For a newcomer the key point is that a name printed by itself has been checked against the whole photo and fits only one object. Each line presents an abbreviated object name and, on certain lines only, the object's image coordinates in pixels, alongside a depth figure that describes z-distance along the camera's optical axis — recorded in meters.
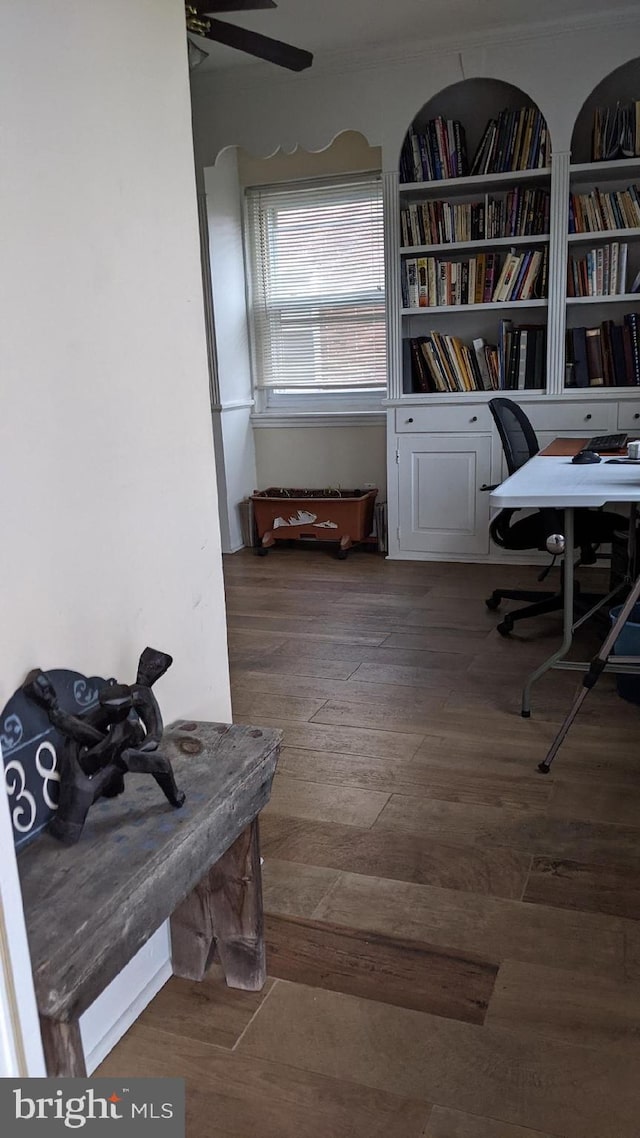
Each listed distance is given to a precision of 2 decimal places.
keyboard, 3.40
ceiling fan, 2.57
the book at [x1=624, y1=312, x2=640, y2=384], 4.30
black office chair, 3.42
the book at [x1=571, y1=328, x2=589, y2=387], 4.41
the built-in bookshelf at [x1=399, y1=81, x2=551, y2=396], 4.39
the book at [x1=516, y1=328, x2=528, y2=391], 4.49
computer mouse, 3.08
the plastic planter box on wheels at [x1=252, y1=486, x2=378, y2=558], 5.02
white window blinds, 5.09
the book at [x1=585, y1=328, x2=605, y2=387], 4.39
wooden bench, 1.03
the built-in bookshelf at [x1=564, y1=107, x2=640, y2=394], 4.20
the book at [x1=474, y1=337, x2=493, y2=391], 4.62
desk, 2.45
